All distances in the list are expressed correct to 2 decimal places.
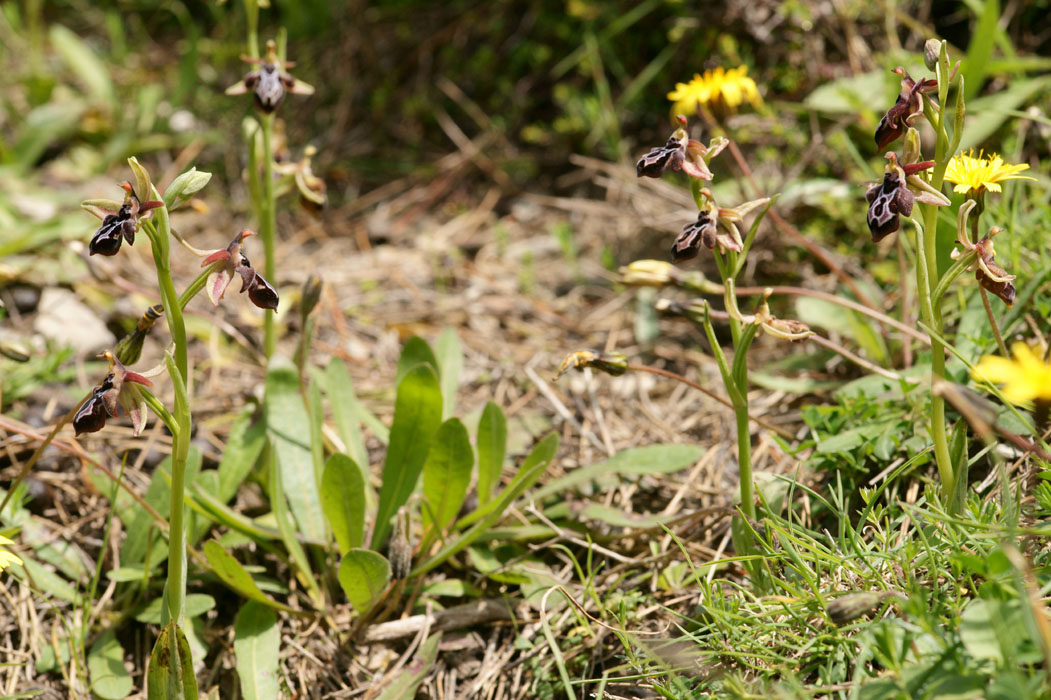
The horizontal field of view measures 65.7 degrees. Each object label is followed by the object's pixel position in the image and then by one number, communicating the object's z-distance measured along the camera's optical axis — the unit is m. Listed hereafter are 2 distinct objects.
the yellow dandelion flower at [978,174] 1.63
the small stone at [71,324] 2.89
